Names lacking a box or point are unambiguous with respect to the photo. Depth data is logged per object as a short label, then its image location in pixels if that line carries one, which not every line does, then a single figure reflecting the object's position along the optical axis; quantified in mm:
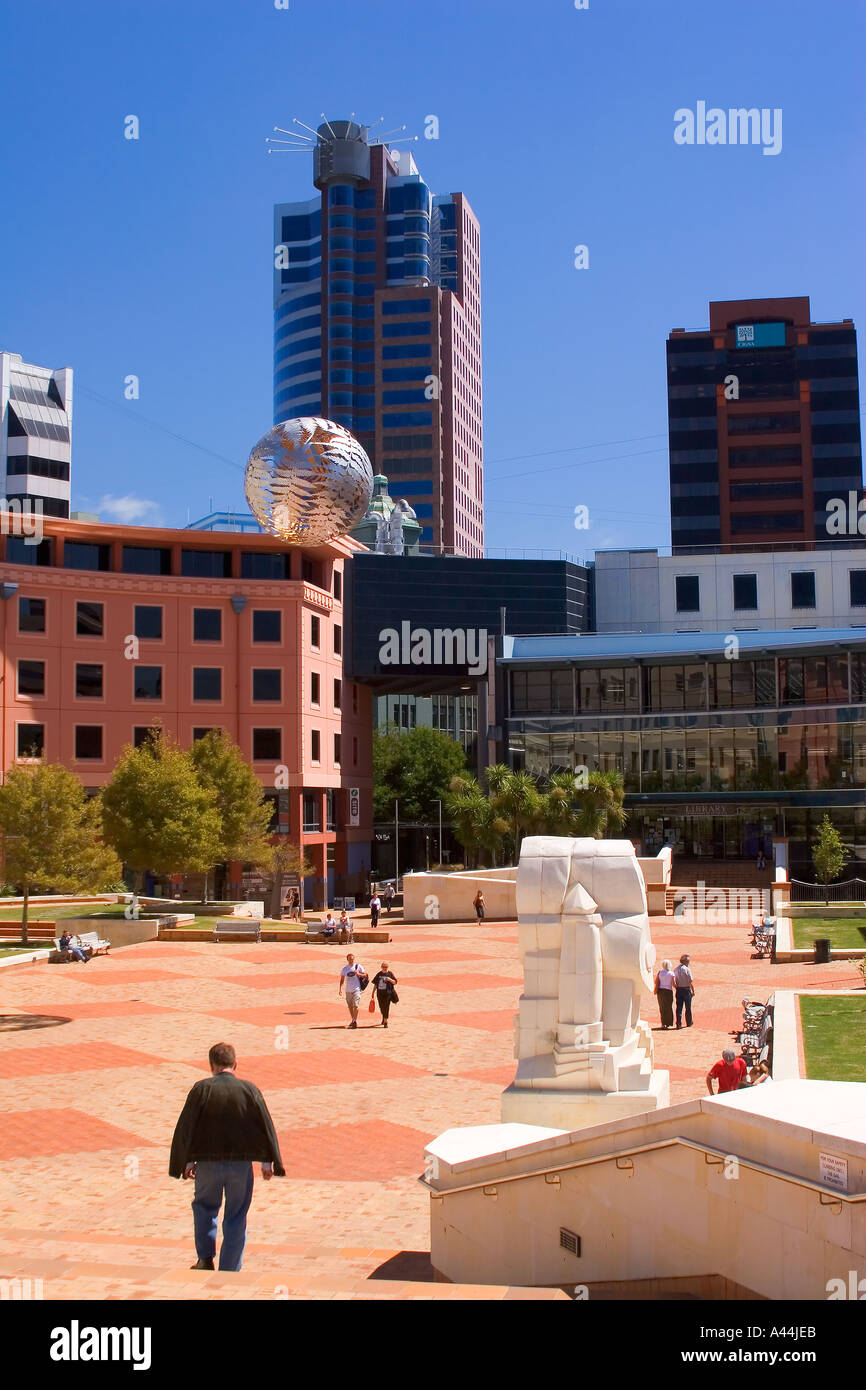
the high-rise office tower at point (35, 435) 110188
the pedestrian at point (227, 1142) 8141
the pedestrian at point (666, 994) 22922
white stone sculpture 13688
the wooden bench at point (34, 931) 39219
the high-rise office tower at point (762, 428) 124125
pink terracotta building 55812
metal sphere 44906
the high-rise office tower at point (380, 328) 139500
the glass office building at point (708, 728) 60250
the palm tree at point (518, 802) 50594
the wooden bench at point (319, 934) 38197
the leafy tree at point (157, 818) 40312
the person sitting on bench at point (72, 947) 33000
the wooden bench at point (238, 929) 38375
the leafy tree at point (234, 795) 45219
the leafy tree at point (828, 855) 48750
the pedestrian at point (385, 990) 23484
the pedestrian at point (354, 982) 23244
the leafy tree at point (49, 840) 35125
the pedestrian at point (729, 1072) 14953
